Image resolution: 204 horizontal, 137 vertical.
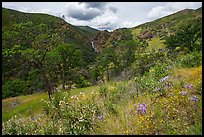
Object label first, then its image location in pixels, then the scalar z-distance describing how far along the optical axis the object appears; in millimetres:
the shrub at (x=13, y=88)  19500
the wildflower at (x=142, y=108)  2733
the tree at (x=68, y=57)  19193
